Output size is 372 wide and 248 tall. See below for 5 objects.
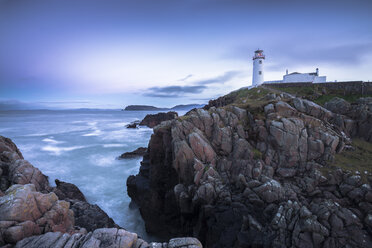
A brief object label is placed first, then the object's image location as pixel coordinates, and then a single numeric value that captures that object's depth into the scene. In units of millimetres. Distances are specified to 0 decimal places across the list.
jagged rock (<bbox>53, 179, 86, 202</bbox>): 25130
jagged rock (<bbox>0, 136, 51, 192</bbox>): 17078
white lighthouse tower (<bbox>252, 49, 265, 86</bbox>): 62753
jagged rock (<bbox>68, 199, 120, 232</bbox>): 17594
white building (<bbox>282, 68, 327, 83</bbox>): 51412
